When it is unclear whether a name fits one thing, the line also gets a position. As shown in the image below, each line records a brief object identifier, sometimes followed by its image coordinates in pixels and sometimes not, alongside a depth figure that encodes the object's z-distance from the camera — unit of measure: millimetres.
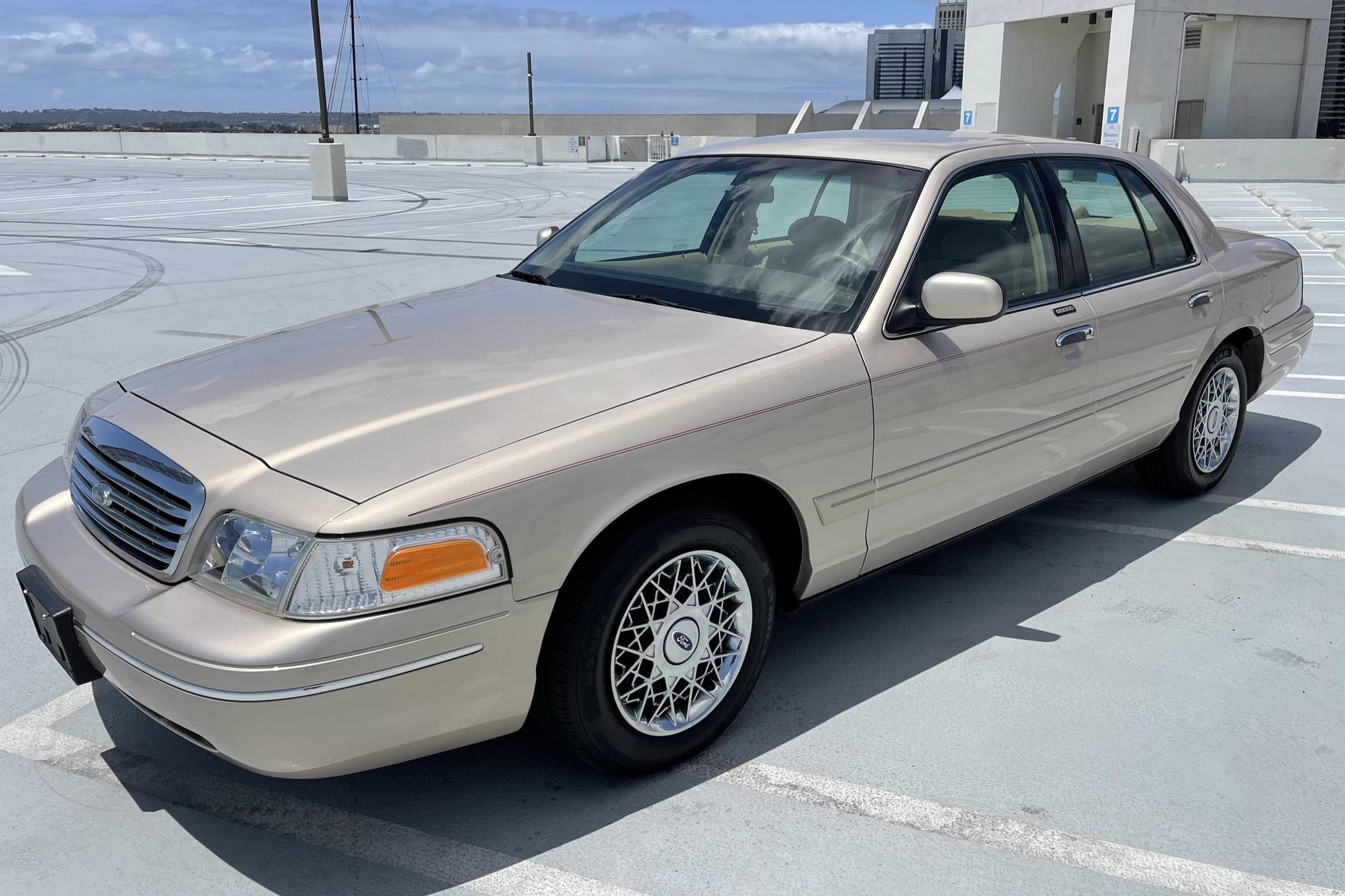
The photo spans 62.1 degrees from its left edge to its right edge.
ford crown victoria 2459
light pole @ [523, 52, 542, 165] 38781
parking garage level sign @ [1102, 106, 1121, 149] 31984
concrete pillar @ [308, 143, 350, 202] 21844
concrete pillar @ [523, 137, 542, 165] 38812
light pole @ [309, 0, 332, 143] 20952
